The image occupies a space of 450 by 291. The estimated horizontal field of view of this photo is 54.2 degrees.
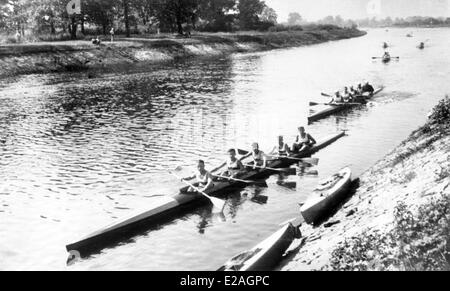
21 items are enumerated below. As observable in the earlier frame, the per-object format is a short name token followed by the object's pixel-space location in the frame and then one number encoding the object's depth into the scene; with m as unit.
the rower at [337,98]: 36.62
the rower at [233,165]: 19.50
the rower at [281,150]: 22.41
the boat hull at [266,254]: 11.84
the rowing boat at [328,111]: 32.27
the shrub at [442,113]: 19.28
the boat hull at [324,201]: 15.12
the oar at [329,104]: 35.75
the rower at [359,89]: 39.39
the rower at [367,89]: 40.81
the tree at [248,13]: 131.88
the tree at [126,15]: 81.65
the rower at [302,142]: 23.14
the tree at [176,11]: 93.88
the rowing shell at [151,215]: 14.09
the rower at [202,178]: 17.89
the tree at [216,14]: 119.19
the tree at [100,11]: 82.25
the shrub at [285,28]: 130.25
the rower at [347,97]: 37.10
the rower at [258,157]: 20.65
